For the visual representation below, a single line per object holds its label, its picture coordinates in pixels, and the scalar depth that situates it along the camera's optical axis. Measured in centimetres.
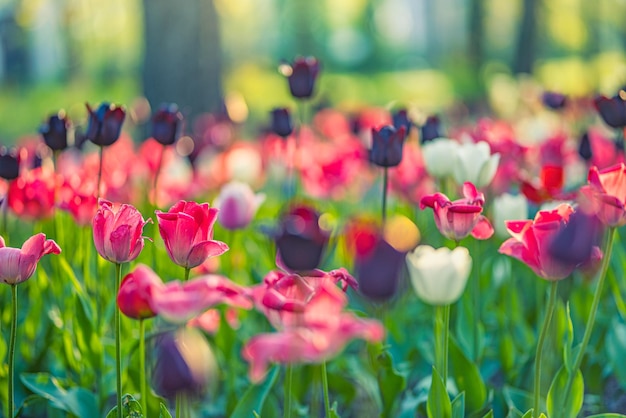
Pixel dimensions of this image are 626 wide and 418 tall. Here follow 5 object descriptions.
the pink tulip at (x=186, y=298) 255
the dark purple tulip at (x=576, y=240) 305
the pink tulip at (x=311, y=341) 239
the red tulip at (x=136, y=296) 272
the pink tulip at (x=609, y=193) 333
